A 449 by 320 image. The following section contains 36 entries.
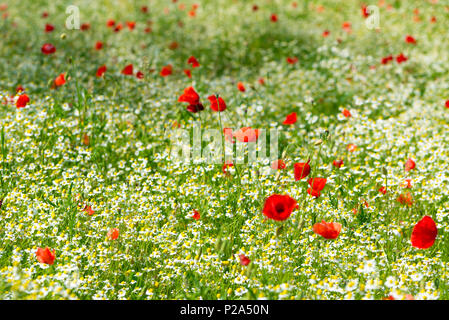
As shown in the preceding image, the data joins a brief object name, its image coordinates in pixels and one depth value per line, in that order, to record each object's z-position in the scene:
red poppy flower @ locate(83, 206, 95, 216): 6.95
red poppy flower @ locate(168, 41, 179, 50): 15.74
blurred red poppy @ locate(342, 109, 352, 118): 9.79
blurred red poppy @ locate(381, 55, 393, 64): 12.89
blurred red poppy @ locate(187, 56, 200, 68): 10.56
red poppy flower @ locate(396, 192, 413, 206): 7.81
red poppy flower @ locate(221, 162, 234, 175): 7.86
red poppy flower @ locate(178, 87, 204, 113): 8.31
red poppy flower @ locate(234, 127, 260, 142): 7.50
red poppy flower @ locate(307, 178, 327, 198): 6.68
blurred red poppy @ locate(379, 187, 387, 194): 7.91
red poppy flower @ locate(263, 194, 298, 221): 5.73
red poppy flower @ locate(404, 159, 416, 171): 8.02
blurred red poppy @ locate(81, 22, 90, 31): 15.55
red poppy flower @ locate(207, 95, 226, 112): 8.31
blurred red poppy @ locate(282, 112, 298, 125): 8.55
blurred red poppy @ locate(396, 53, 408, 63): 12.83
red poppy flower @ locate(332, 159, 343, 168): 8.45
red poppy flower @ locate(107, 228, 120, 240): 6.48
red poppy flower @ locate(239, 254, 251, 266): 5.30
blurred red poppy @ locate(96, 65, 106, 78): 10.37
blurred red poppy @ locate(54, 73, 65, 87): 9.89
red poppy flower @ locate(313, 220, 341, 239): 5.91
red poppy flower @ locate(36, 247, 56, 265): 5.63
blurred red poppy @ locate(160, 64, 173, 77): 11.11
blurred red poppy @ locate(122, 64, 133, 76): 10.59
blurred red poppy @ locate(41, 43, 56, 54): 11.31
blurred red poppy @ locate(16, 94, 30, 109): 8.79
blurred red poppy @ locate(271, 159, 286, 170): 7.48
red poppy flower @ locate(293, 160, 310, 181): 6.68
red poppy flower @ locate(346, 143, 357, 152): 9.42
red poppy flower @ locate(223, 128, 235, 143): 8.27
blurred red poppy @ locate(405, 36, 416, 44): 14.16
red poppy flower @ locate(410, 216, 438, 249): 6.01
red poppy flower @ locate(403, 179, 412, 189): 7.98
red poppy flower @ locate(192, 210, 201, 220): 6.94
